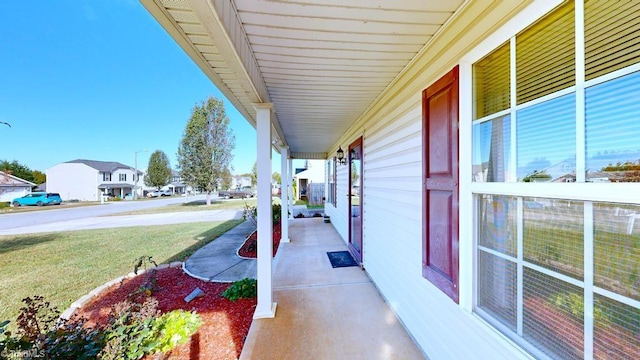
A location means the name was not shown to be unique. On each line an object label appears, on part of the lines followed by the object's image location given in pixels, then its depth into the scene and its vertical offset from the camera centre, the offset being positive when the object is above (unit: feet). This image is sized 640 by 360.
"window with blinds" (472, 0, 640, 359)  2.74 -0.01
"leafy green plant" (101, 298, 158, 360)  5.87 -4.16
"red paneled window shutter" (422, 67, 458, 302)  5.59 -0.11
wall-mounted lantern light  19.36 +1.82
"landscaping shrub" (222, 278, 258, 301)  10.50 -4.96
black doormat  14.78 -5.23
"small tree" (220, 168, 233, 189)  65.00 +0.14
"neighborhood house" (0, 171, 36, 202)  82.14 -3.16
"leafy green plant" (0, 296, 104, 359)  4.74 -3.62
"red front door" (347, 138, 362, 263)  14.85 -1.32
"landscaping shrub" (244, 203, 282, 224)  24.80 -3.68
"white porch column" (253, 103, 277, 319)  9.14 -1.40
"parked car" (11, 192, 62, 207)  71.05 -5.94
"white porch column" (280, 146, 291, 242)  20.12 -1.01
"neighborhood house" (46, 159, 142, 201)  99.57 -0.06
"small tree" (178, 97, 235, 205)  60.34 +8.49
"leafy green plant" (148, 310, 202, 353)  7.11 -4.76
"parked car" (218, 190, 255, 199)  107.65 -6.73
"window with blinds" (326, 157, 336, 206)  25.79 -0.21
